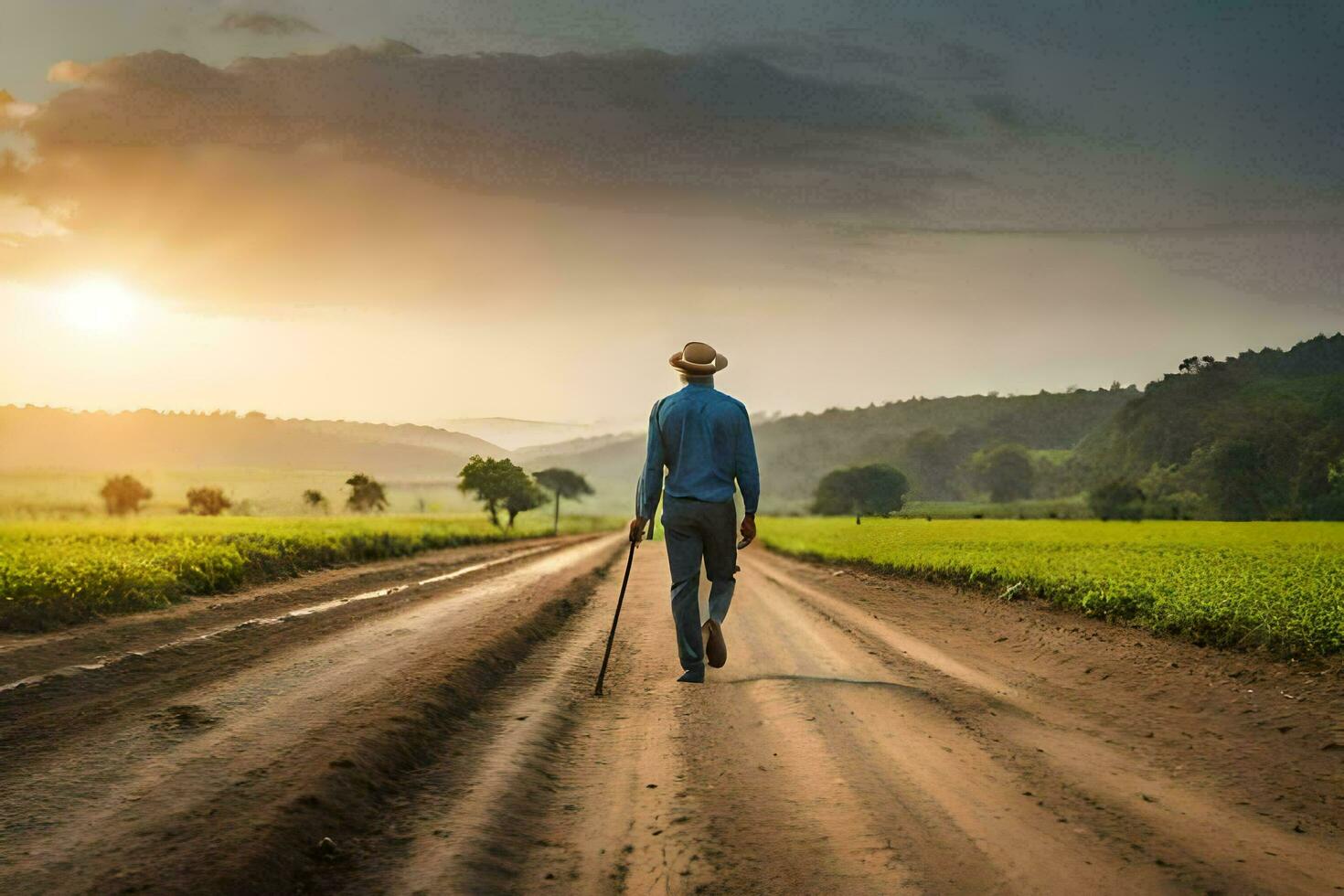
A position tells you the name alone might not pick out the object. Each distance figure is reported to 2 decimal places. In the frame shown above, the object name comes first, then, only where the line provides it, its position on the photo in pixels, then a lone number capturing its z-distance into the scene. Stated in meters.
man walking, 8.05
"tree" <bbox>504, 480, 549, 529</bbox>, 31.92
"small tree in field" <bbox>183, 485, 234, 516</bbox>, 48.69
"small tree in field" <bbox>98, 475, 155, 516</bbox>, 50.56
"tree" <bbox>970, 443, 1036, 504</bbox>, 92.44
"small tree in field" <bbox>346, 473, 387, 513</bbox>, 41.22
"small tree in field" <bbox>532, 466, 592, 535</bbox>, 49.65
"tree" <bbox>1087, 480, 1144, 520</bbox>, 64.47
